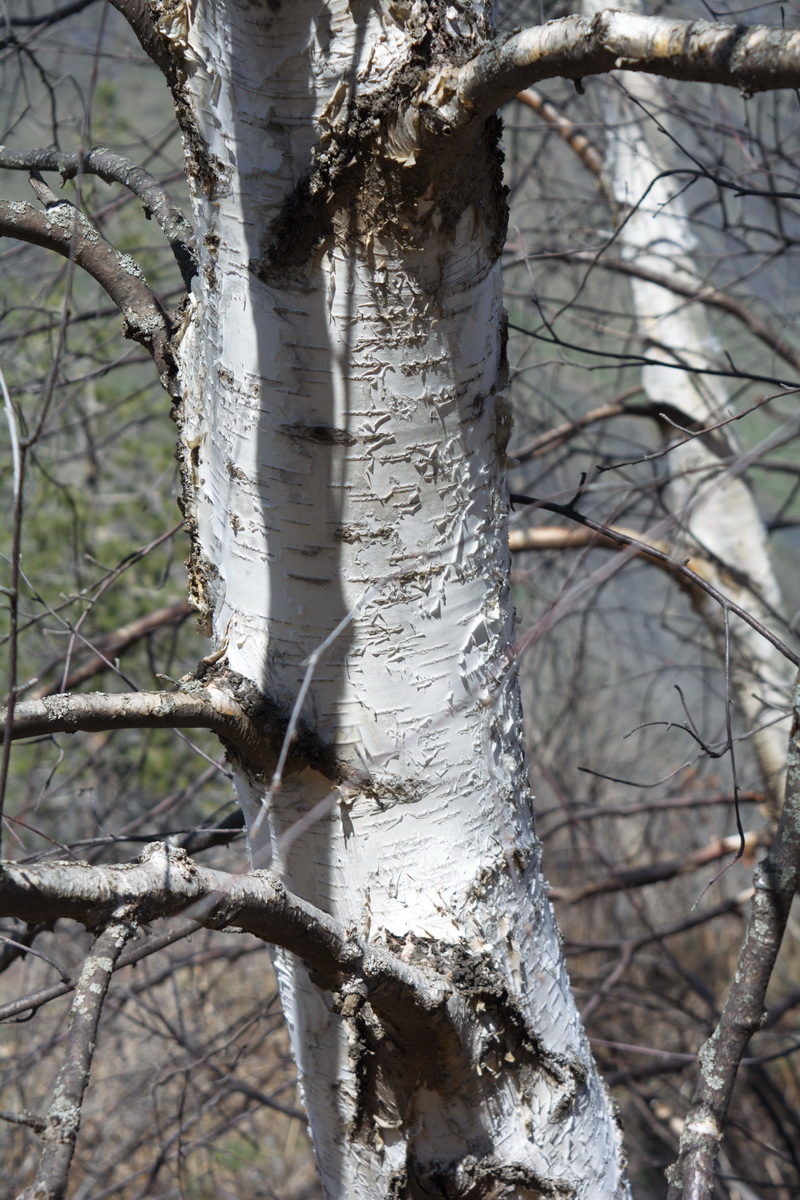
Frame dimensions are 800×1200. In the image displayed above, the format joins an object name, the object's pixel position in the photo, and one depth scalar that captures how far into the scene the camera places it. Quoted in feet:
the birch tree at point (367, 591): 14.59
